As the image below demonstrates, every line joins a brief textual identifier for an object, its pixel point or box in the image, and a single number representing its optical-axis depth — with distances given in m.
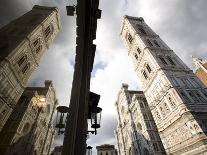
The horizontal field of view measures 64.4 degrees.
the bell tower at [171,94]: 20.31
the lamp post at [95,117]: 7.29
